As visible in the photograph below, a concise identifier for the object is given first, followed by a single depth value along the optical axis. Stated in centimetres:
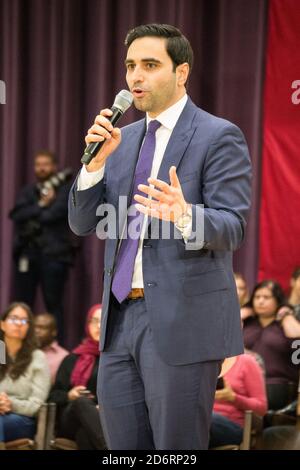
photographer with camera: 1043
